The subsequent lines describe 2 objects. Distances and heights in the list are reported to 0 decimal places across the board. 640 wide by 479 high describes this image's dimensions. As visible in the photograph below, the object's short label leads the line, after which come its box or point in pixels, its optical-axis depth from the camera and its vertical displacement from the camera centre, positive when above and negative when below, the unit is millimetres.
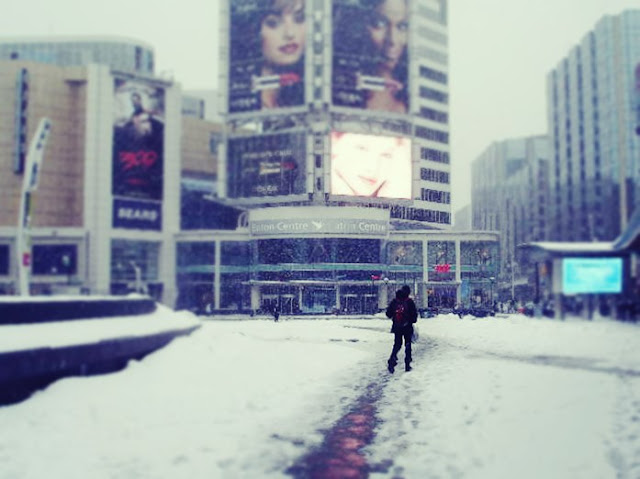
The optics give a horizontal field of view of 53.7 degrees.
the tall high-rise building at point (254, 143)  36562 +13169
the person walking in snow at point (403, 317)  12039 -730
